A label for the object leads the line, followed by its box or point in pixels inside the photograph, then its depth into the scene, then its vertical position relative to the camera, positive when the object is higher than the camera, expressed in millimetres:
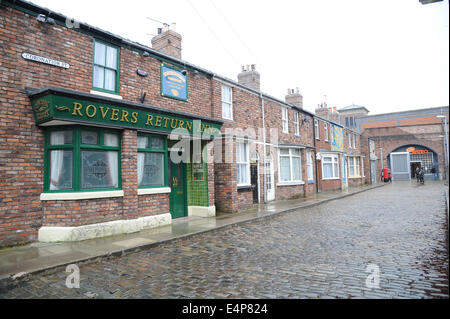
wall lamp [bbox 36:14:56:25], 6941 +4045
